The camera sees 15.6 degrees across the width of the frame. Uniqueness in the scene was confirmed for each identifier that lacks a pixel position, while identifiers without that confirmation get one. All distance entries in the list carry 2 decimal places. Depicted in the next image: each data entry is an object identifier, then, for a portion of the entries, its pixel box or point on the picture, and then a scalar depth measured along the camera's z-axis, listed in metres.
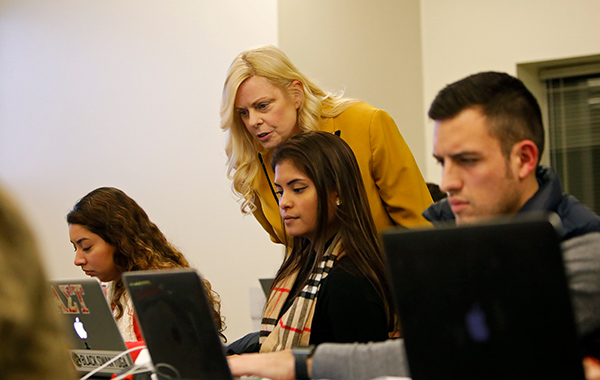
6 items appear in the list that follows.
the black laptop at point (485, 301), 2.35
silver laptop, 3.03
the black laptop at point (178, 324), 2.67
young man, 2.62
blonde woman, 3.39
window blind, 6.67
